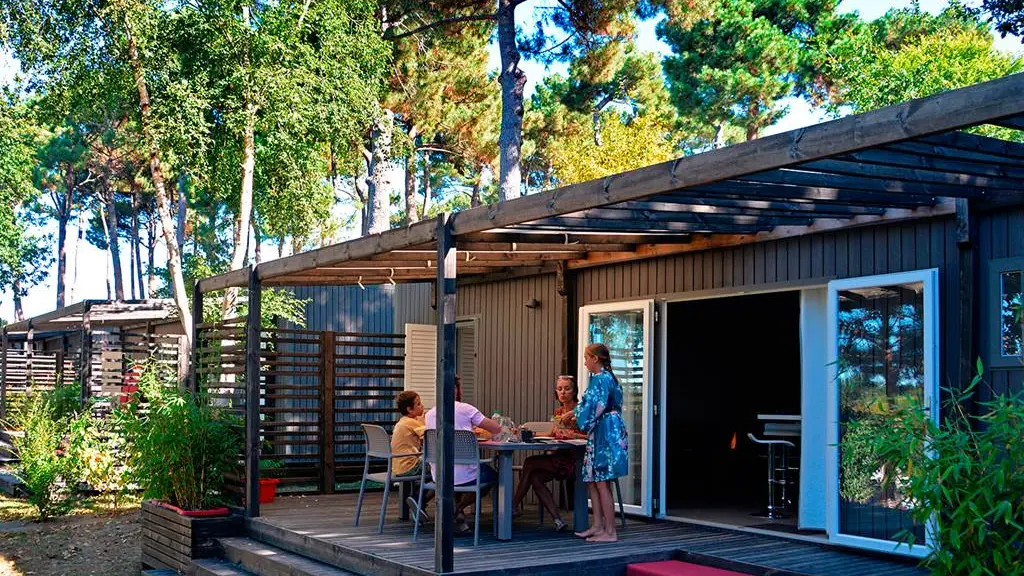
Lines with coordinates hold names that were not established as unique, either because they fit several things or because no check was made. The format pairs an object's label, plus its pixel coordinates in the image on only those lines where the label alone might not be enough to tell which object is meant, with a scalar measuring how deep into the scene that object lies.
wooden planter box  8.47
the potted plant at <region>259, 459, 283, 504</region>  9.75
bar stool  8.78
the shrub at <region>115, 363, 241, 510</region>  8.59
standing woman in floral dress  7.18
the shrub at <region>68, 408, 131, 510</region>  11.75
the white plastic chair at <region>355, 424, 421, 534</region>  7.93
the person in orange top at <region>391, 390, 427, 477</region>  8.14
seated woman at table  7.86
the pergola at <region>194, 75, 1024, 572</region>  4.21
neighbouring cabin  14.54
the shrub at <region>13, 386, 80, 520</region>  11.02
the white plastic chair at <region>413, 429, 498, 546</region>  7.21
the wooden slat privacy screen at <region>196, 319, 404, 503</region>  9.55
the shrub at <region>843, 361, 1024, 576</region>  4.19
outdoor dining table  7.37
